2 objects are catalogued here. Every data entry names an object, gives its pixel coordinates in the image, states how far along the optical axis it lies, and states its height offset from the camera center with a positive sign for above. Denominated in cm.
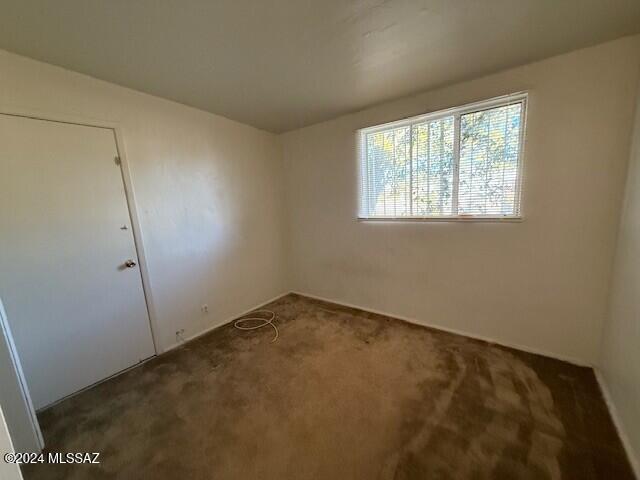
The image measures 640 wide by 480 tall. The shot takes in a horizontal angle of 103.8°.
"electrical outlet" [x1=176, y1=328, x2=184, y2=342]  262 -129
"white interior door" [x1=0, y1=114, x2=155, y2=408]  169 -28
